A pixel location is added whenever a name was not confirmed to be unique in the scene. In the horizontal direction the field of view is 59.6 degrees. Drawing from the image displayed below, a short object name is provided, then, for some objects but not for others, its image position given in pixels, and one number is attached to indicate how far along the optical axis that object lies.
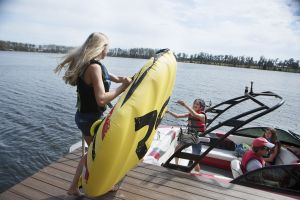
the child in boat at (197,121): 5.69
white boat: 4.66
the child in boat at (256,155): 4.80
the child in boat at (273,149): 5.89
